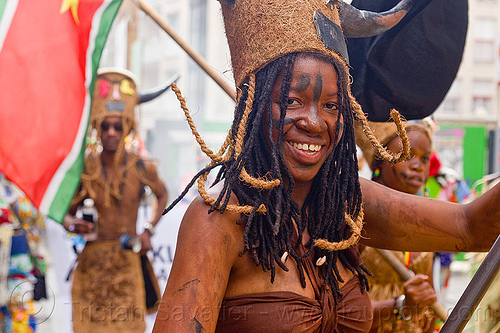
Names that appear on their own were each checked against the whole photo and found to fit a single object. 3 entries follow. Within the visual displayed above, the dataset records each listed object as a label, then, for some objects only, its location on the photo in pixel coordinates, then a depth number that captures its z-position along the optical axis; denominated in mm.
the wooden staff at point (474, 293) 1422
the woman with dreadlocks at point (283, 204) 1951
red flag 3871
